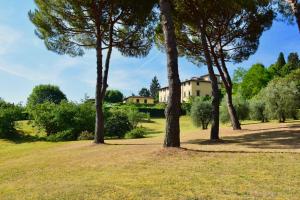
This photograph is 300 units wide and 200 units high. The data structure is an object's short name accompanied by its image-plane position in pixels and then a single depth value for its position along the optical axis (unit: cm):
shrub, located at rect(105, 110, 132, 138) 1770
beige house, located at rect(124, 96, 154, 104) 6402
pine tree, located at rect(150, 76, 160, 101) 8577
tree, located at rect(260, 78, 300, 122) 1686
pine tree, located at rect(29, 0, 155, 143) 1144
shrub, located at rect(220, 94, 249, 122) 1922
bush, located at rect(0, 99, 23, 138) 1733
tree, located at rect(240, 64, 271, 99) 3499
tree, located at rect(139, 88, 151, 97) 8787
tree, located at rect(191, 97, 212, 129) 1845
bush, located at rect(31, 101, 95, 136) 1778
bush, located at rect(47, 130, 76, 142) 1657
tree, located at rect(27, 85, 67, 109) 5360
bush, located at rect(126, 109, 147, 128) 2165
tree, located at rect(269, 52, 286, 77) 3841
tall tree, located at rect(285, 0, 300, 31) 986
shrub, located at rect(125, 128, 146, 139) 1610
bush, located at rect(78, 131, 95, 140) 1614
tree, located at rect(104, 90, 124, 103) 5863
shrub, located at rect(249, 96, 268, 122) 1948
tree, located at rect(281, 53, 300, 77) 3732
